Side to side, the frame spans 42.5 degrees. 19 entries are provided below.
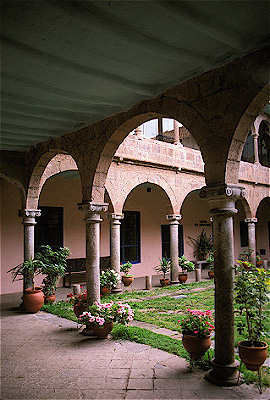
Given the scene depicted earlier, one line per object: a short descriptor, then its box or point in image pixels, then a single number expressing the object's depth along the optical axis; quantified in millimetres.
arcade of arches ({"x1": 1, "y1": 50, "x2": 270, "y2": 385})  3564
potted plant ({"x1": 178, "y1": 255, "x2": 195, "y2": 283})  11367
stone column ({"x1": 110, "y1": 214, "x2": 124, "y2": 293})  9500
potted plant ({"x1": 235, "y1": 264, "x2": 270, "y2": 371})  3479
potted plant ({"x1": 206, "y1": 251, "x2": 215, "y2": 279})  12250
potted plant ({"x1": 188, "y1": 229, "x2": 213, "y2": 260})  14899
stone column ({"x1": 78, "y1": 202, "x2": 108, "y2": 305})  5535
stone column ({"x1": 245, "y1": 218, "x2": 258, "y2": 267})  12844
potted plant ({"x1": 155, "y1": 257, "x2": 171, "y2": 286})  10609
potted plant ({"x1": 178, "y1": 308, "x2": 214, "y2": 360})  3934
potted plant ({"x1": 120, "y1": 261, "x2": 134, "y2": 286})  10227
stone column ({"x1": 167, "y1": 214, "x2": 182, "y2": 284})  10898
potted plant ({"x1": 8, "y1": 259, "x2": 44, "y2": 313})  6934
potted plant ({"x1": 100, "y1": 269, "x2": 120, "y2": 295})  8914
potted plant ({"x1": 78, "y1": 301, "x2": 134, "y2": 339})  5086
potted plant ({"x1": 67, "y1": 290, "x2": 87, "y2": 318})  5824
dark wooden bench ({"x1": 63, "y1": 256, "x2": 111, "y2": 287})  10548
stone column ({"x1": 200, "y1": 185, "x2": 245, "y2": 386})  3555
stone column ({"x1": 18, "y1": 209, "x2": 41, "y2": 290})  7512
